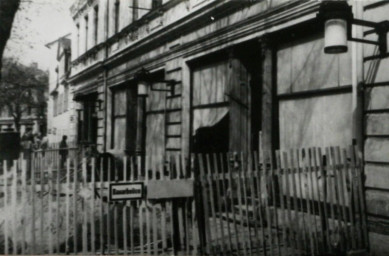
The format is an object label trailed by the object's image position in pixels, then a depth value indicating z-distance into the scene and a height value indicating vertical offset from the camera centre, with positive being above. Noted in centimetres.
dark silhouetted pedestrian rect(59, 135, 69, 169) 1679 -4
